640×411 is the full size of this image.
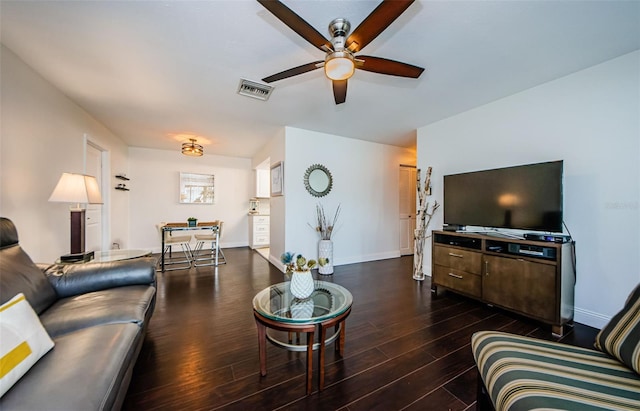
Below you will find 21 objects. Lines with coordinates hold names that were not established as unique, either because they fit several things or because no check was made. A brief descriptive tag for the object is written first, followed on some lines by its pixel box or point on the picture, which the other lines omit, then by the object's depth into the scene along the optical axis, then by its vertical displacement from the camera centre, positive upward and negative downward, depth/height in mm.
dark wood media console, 1965 -674
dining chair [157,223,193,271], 4029 -1084
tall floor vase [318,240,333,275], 3832 -767
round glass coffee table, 1352 -702
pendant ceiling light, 4281 +1027
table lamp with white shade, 2072 +64
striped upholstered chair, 810 -674
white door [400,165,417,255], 4969 -63
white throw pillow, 797 -536
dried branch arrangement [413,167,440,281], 3441 -270
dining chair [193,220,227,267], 4273 -1107
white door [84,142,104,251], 3553 -151
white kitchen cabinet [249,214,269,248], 5793 -681
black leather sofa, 782 -625
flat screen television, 2092 +72
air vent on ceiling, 2405 +1243
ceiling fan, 1213 +1015
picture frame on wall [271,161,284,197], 3895 +440
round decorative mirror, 3967 +414
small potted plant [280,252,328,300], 1686 -542
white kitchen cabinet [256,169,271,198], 5875 +535
